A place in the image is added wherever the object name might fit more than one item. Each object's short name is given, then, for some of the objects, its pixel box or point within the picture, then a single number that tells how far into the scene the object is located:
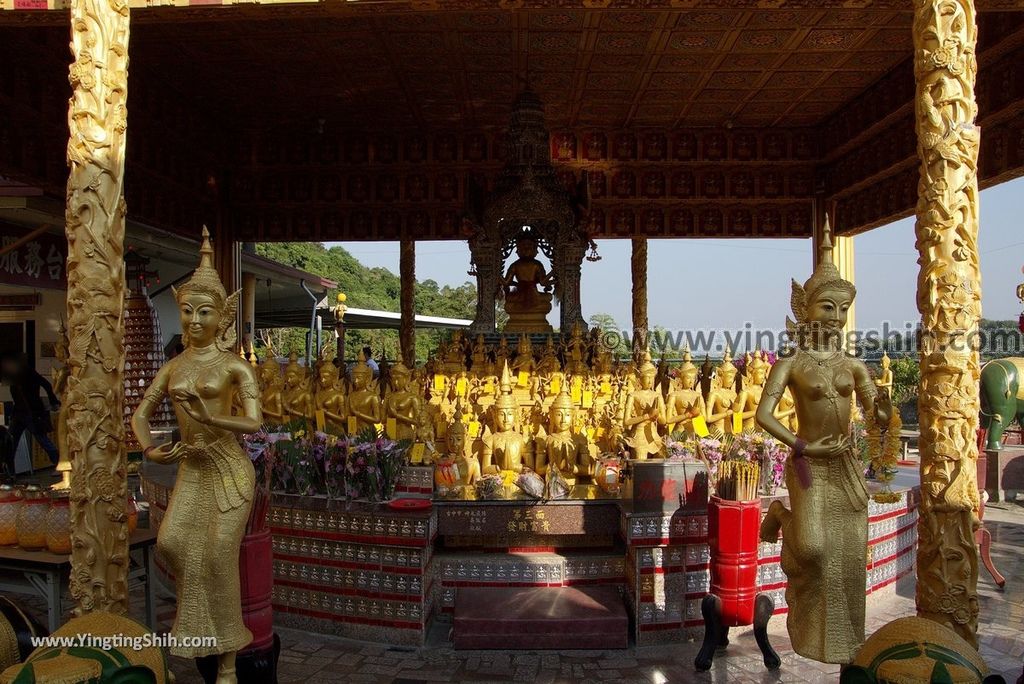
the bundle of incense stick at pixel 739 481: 4.44
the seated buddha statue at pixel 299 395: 7.02
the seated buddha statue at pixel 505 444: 6.19
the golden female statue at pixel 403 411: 6.48
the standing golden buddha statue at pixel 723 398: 6.77
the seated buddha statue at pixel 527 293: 10.64
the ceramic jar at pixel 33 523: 4.36
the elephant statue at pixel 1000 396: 9.41
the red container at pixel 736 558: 4.37
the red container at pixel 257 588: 3.62
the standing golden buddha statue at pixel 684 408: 6.48
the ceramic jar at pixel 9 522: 4.45
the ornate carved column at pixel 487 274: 10.22
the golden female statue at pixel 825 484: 3.57
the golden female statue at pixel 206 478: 3.38
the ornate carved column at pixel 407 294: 14.05
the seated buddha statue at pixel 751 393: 6.83
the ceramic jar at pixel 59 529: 4.31
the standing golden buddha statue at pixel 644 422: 6.12
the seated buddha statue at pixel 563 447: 6.36
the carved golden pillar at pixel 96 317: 3.95
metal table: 4.19
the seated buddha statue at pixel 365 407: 6.64
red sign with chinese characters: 9.77
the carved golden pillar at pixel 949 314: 3.88
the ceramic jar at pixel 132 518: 4.56
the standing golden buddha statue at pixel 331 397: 6.81
